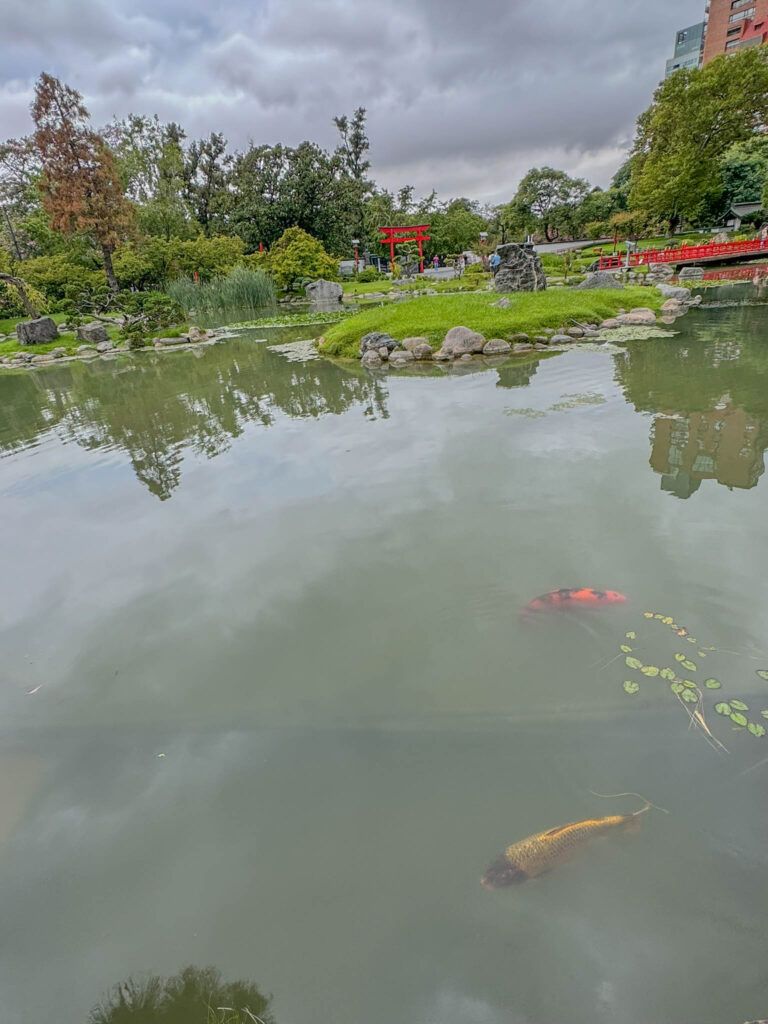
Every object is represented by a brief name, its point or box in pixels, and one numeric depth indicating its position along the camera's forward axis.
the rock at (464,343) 10.02
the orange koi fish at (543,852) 1.62
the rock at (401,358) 10.14
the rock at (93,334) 17.41
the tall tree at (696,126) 27.81
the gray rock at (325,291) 24.66
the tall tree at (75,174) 20.78
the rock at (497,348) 9.99
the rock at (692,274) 19.89
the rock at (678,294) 14.12
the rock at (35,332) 17.58
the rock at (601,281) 15.21
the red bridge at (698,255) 22.12
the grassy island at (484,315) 10.85
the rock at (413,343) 10.34
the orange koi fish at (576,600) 2.73
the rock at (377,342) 10.73
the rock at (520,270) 15.64
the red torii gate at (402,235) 25.39
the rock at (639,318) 11.36
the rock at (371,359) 10.23
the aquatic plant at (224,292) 22.91
